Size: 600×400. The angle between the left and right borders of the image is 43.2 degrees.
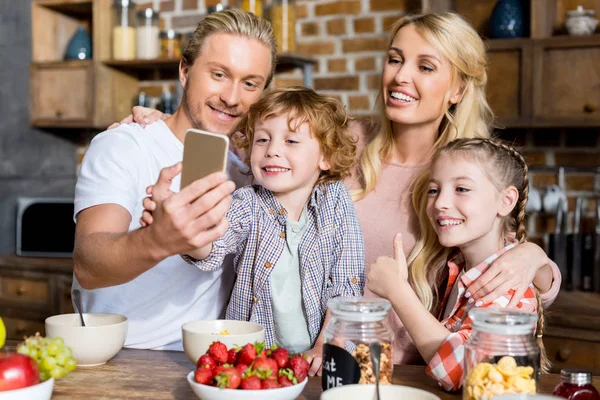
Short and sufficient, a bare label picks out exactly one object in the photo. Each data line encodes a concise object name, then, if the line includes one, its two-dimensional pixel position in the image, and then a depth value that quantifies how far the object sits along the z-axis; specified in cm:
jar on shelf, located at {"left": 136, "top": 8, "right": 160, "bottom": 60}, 364
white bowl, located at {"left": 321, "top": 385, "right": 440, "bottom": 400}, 118
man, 170
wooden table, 135
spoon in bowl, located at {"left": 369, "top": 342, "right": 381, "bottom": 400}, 117
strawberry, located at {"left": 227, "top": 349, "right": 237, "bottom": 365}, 129
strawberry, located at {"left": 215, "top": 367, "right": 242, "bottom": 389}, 119
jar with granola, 125
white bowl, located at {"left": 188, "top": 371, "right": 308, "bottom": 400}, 118
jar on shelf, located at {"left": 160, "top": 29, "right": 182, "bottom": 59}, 362
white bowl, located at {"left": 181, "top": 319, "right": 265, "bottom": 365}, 139
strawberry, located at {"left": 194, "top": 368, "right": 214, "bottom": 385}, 123
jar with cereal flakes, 115
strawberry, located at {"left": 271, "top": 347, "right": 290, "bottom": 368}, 127
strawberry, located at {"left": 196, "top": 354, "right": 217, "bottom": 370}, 126
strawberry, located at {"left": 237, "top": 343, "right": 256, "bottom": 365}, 126
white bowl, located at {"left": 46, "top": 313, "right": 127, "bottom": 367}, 149
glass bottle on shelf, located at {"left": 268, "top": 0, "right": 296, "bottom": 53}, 330
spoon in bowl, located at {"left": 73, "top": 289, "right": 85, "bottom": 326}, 160
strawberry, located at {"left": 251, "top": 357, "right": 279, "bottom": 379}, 123
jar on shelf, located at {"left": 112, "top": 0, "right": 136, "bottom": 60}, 370
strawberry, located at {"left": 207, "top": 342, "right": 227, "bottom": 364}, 128
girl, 147
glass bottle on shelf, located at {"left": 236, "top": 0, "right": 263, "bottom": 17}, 332
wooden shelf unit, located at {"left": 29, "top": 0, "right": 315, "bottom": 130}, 375
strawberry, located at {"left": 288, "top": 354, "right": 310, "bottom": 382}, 126
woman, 198
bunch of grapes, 122
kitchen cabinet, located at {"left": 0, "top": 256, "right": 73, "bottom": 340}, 355
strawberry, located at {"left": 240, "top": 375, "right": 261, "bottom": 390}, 120
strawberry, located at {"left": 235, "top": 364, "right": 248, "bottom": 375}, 123
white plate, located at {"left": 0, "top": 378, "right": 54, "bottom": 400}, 114
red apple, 116
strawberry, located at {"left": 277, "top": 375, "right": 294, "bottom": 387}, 123
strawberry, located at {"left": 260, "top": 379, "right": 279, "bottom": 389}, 121
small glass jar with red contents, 119
